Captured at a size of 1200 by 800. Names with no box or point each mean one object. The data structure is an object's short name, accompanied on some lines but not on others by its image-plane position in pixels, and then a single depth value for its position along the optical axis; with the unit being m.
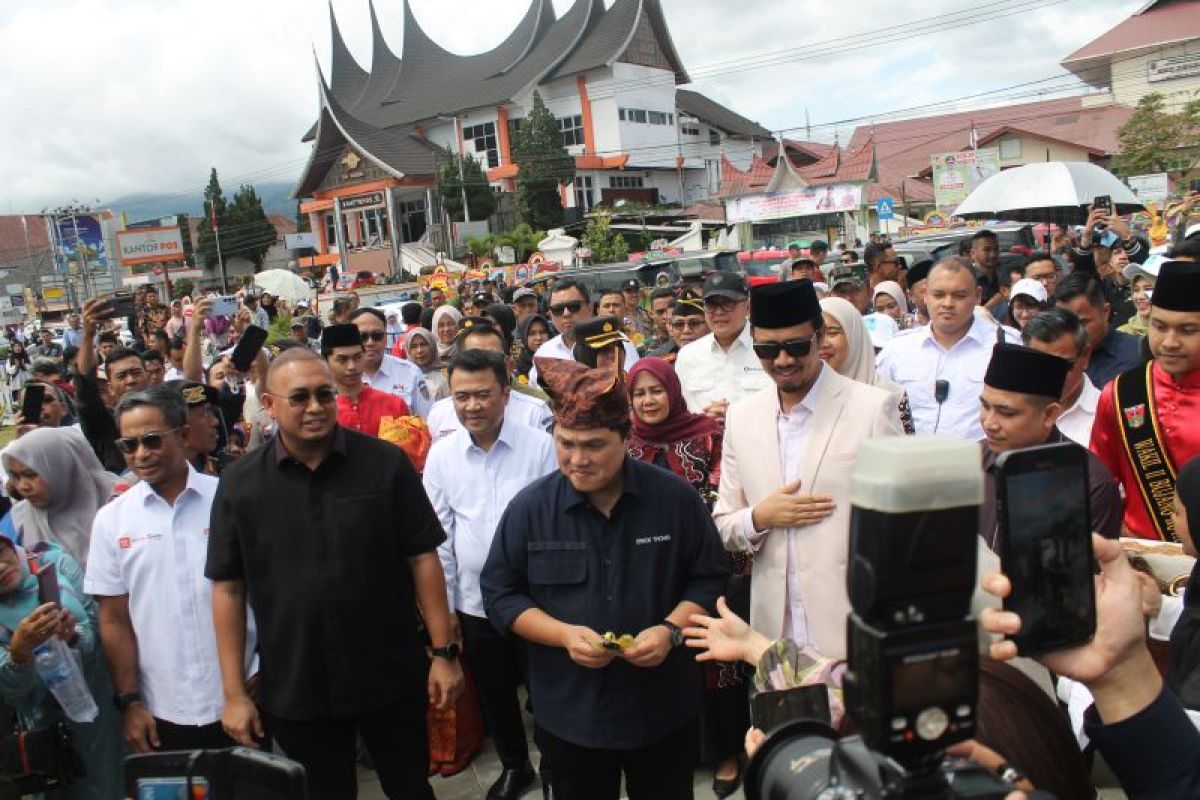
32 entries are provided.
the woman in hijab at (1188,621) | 1.89
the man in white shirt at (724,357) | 4.68
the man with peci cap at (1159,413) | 2.88
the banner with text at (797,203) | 35.66
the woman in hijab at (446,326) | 7.19
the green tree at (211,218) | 58.84
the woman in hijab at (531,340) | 7.49
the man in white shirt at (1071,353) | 3.63
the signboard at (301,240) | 57.66
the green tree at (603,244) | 37.22
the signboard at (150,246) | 53.16
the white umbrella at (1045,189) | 8.12
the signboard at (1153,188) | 16.67
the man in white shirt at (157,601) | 3.05
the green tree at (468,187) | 48.19
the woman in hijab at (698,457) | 3.76
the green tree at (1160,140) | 30.31
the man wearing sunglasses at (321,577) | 2.82
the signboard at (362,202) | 53.16
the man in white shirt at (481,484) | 3.69
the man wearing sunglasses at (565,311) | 6.40
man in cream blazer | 2.74
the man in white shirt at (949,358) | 4.49
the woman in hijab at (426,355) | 6.34
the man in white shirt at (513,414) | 4.42
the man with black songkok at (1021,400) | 2.69
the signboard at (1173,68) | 44.44
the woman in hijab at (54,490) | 3.57
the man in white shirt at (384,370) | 5.82
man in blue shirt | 2.63
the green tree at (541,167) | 48.75
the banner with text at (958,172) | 32.81
